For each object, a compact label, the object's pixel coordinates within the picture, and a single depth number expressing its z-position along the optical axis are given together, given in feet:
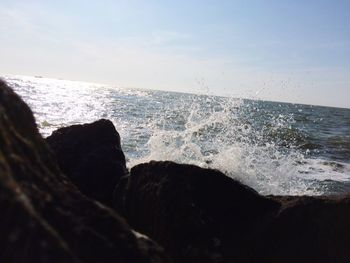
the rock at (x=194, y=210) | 12.50
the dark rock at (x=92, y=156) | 17.98
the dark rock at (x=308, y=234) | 12.48
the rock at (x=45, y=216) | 6.05
